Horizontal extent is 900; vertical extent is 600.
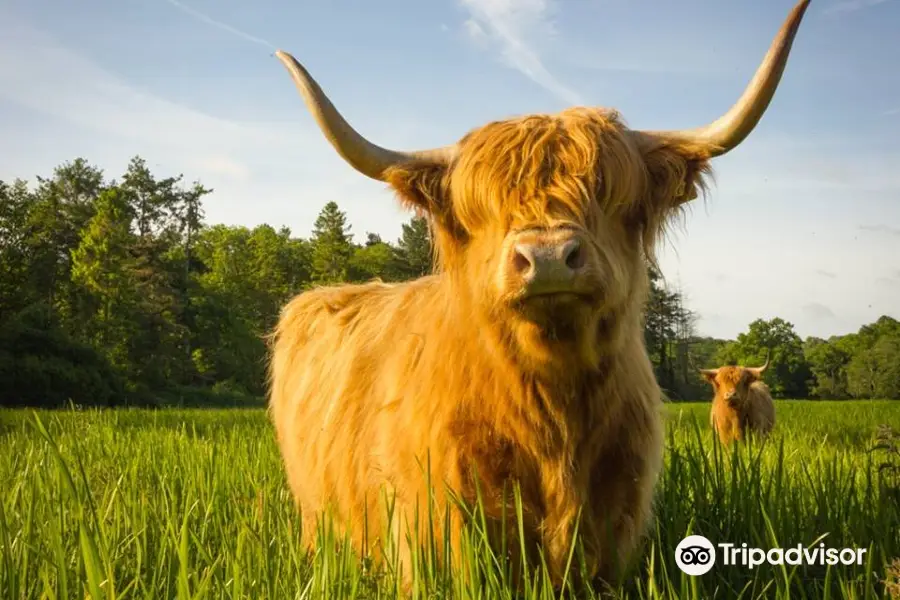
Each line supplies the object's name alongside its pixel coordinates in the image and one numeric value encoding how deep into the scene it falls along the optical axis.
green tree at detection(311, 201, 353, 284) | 55.81
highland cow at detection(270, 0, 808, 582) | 2.40
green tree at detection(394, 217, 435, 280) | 57.56
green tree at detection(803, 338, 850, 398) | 52.25
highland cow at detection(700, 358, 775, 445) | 11.52
